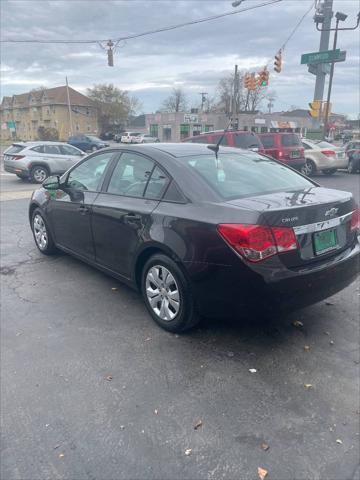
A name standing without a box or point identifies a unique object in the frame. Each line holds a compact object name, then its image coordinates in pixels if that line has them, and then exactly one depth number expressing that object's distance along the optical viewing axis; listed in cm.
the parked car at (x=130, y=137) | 5054
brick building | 7881
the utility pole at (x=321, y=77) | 3612
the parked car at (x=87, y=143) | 3672
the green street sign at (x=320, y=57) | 2167
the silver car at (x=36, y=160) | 1434
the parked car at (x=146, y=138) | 4784
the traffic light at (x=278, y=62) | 2047
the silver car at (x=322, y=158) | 1572
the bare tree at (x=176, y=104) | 9388
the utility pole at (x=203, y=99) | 8331
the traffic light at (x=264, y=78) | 2095
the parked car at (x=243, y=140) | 1298
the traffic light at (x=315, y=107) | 2467
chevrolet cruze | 274
